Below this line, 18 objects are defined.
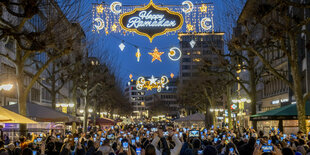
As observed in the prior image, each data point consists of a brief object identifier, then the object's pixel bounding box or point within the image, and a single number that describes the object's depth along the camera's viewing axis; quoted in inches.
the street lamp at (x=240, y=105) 1823.3
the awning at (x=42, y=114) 951.3
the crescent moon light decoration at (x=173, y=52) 1151.9
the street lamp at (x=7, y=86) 842.2
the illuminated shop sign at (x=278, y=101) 1880.9
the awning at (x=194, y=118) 2195.3
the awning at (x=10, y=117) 614.8
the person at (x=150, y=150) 337.1
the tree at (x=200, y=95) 2381.8
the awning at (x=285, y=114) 1014.4
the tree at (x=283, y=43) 773.9
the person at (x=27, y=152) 419.8
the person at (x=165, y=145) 418.6
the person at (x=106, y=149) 475.2
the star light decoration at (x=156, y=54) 1206.3
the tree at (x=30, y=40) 493.4
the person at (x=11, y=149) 533.6
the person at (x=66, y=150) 494.4
